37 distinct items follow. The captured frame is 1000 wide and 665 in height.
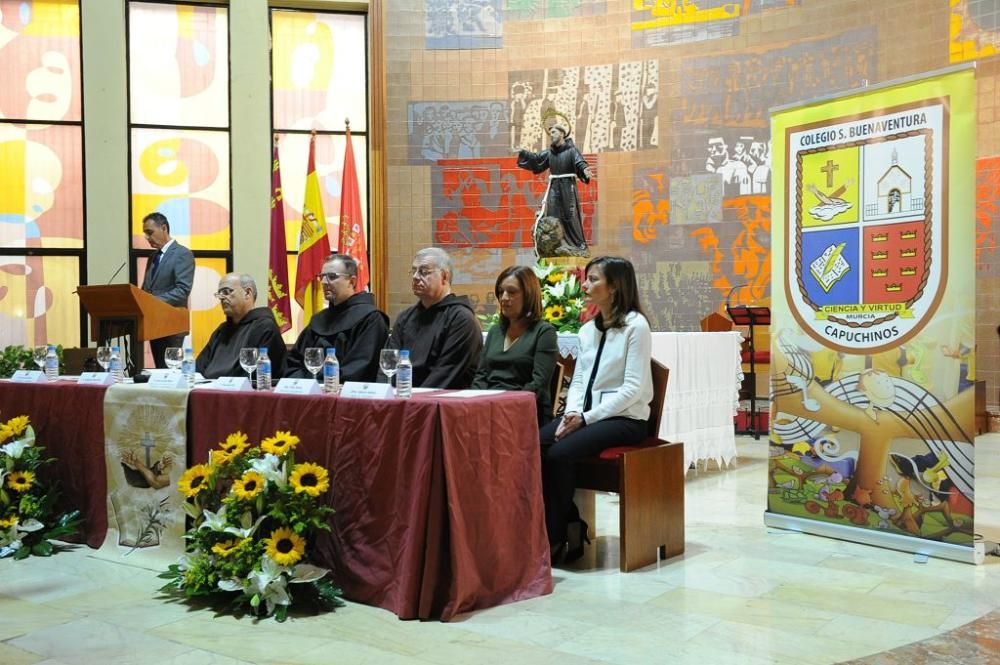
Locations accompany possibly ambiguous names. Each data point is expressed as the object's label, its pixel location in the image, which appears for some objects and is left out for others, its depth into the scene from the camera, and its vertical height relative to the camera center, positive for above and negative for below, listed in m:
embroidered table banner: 3.81 -0.71
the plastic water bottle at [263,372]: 3.74 -0.29
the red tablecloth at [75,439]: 4.14 -0.63
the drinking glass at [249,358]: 3.79 -0.24
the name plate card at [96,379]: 4.23 -0.37
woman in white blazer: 3.84 -0.41
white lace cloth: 5.94 -0.62
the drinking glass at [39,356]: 4.96 -0.34
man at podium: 6.18 +0.20
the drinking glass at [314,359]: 3.62 -0.23
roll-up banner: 3.87 -0.08
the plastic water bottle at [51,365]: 4.56 -0.32
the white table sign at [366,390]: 3.25 -0.32
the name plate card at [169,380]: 3.87 -0.34
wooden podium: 5.19 -0.08
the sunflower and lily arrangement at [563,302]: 6.01 -0.02
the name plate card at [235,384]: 3.72 -0.34
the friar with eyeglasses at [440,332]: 4.17 -0.15
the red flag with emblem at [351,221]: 9.27 +0.76
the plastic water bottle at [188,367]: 3.95 -0.29
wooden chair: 3.72 -0.77
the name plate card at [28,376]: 4.53 -0.38
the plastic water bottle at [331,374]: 3.48 -0.28
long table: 3.07 -0.66
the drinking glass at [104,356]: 4.36 -0.27
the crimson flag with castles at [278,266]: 8.91 +0.31
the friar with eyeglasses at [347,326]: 4.35 -0.13
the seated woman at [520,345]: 4.00 -0.20
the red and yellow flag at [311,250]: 8.66 +0.45
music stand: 8.07 -0.19
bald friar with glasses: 4.79 -0.17
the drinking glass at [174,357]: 4.18 -0.26
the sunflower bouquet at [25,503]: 4.03 -0.89
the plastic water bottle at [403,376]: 3.24 -0.27
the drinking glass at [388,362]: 3.40 -0.23
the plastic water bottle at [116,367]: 4.21 -0.31
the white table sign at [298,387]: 3.52 -0.33
